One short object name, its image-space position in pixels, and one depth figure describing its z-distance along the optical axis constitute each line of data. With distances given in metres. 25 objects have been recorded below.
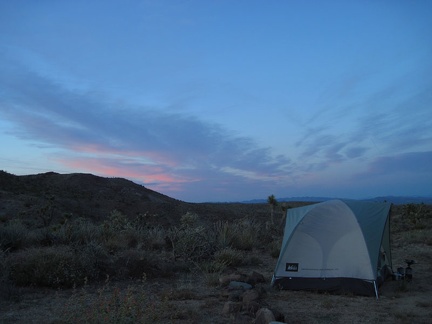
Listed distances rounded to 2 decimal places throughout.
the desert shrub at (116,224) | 15.25
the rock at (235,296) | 7.68
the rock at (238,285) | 8.58
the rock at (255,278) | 9.27
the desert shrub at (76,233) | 12.52
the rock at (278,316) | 6.19
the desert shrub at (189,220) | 16.86
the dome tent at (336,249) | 8.59
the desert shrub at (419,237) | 16.66
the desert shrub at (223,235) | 14.05
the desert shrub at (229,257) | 12.04
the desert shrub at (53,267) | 8.73
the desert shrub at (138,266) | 10.05
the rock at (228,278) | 9.19
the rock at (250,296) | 7.10
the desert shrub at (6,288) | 7.69
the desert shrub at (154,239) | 13.79
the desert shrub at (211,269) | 9.45
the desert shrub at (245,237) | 15.09
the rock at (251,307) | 6.67
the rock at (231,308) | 6.83
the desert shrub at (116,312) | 4.94
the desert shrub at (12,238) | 11.22
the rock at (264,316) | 5.99
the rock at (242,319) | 6.26
